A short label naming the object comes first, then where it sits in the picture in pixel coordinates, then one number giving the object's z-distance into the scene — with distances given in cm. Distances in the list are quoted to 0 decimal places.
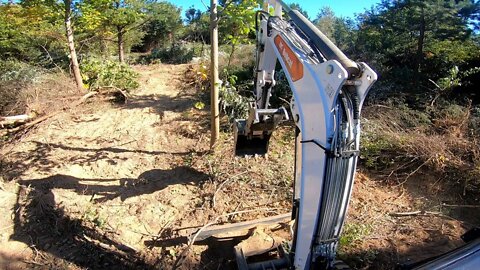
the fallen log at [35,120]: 705
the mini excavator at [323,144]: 201
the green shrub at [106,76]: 874
